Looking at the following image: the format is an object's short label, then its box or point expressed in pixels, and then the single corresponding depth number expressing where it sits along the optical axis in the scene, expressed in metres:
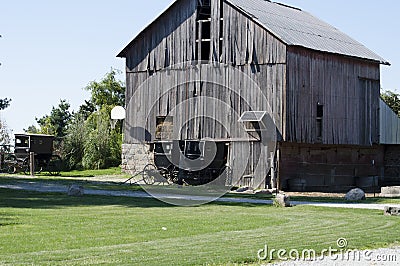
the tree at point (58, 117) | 89.49
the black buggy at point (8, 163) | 50.81
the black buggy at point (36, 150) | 51.03
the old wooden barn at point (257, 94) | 40.56
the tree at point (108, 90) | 75.00
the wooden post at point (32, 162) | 48.95
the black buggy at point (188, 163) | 42.00
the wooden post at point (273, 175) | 39.59
